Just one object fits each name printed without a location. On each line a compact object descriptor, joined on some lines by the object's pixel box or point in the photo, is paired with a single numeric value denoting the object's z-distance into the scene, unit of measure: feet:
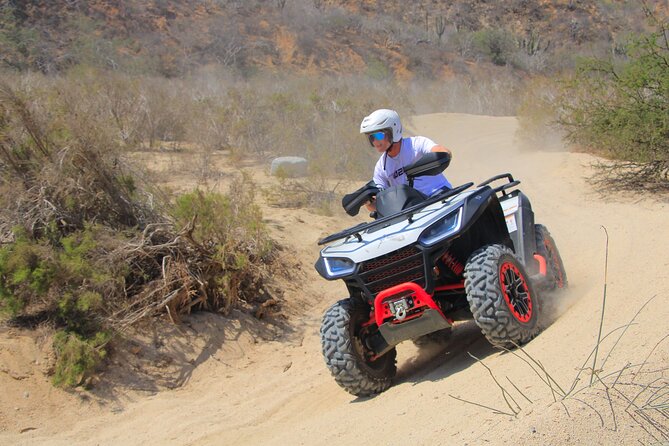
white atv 16.72
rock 47.01
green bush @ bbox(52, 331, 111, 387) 21.30
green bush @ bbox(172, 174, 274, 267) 26.91
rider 19.85
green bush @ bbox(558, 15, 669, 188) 37.58
